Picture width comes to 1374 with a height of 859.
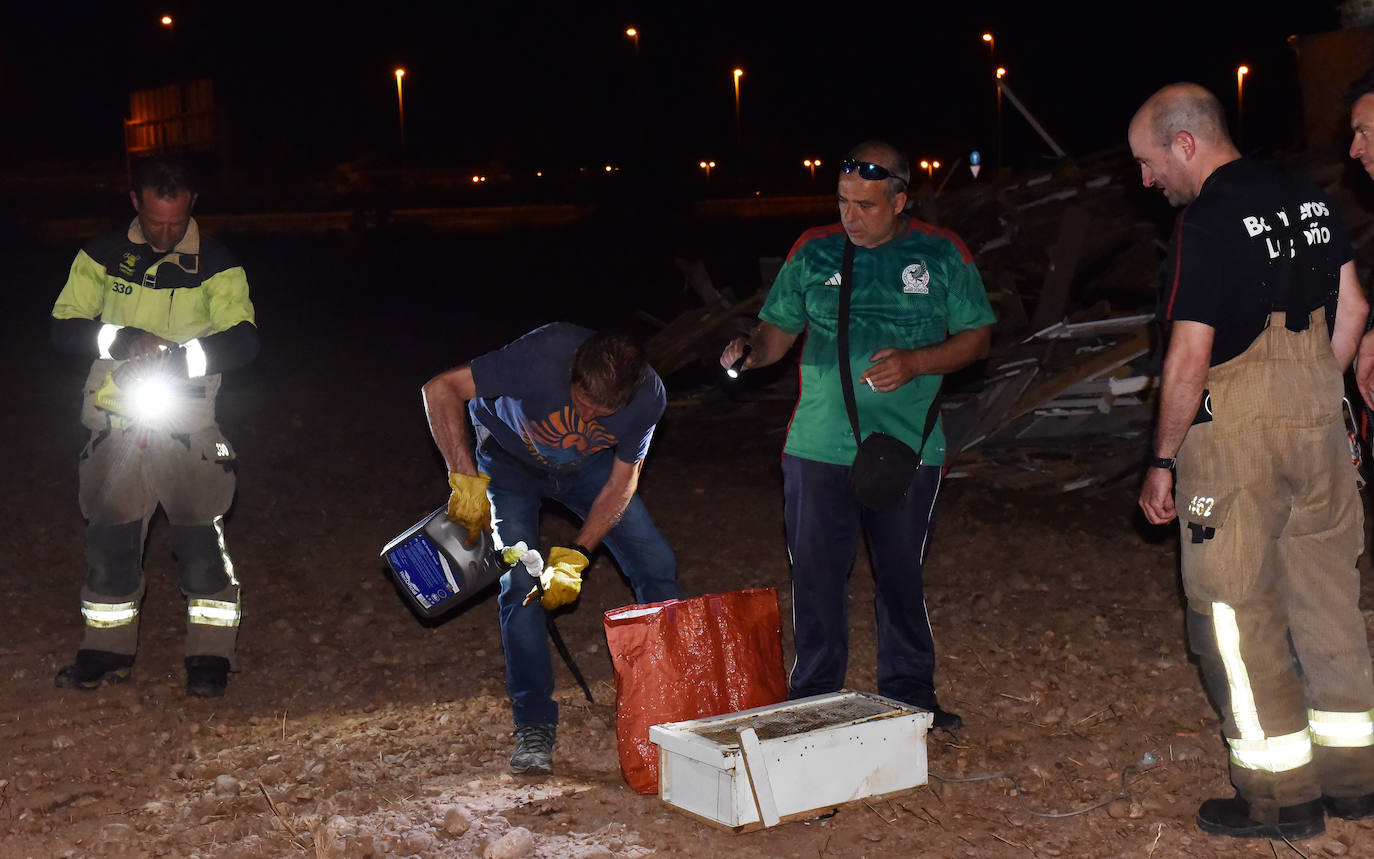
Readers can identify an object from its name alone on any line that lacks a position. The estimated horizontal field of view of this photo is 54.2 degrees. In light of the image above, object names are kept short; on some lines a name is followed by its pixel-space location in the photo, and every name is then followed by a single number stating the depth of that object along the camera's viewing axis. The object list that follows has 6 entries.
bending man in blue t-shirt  4.21
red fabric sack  4.15
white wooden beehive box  3.71
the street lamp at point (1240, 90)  43.76
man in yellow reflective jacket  4.87
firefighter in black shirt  3.38
